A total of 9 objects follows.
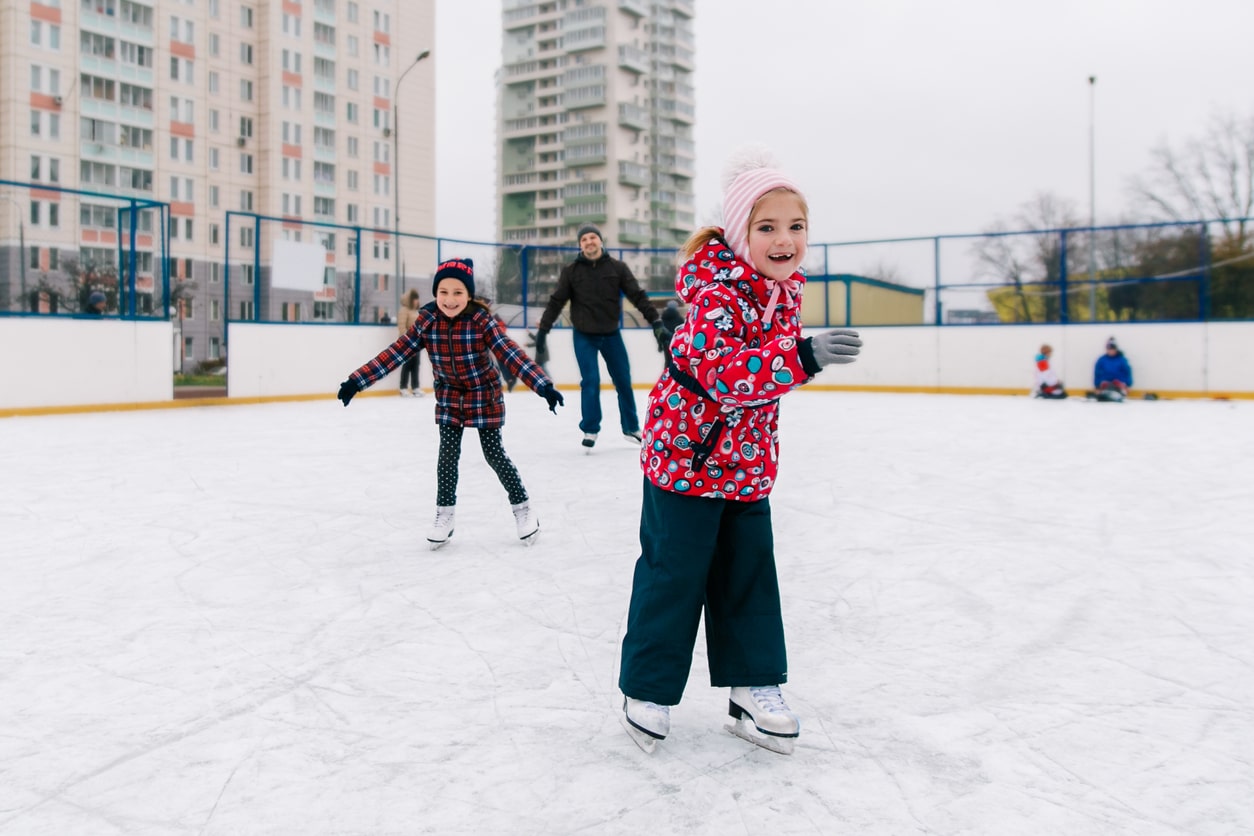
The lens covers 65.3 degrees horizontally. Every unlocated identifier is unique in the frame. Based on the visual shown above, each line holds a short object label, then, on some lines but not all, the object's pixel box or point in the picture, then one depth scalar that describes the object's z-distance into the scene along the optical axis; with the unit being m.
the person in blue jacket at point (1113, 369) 11.76
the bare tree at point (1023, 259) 13.22
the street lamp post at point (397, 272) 14.07
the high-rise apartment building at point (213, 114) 40.94
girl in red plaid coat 3.36
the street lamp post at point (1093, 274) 12.87
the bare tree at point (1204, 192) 31.17
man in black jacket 6.32
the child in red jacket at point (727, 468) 1.74
